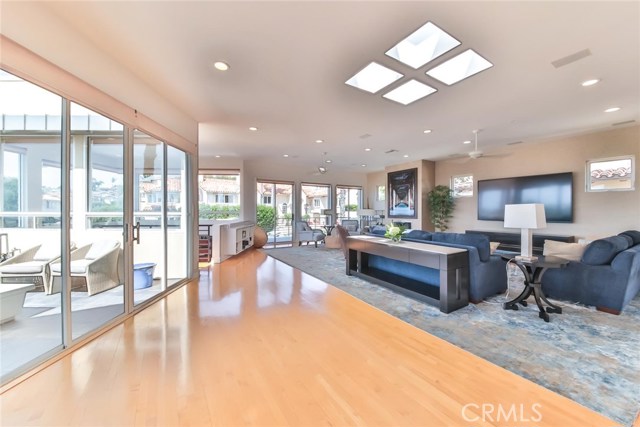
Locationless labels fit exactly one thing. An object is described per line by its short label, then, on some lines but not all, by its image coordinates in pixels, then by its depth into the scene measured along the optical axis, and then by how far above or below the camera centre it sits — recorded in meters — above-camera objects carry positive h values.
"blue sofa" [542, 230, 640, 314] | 2.96 -0.81
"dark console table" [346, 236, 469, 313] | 3.06 -0.74
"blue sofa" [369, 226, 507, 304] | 3.33 -0.77
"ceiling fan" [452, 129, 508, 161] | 4.95 +1.19
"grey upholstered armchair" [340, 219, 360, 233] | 9.20 -0.45
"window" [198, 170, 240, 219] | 7.81 +0.62
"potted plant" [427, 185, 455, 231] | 7.95 +0.24
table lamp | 3.23 -0.12
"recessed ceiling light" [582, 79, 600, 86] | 3.02 +1.59
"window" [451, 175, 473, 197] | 7.56 +0.84
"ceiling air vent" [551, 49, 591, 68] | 2.47 +1.57
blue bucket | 3.71 -0.93
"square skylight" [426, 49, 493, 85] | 2.64 +1.60
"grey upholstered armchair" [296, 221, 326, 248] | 8.60 -0.73
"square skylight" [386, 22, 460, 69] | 2.28 +1.62
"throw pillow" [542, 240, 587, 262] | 3.42 -0.54
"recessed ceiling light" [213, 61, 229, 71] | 2.69 +1.60
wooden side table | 2.96 -0.83
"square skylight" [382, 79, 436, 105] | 3.18 +1.61
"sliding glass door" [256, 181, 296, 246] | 8.78 +0.07
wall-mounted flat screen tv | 5.64 +0.45
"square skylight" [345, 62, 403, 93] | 2.85 +1.62
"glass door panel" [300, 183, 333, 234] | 9.60 +0.34
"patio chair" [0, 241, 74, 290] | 2.24 -0.47
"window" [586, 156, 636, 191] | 4.94 +0.78
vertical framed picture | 8.48 +0.69
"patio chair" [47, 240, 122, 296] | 2.94 -0.63
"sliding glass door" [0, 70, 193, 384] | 2.17 -0.05
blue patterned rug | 1.75 -1.22
